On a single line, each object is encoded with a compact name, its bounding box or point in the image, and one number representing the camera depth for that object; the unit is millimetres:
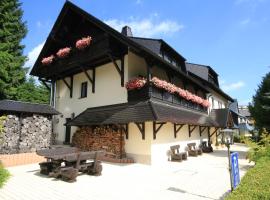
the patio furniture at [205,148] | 13528
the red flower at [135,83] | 9422
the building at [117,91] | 9236
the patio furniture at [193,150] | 11658
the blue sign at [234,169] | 4841
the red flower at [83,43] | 10916
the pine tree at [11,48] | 15744
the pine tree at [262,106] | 12190
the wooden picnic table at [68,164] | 6044
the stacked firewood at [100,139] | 9681
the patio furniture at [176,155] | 9820
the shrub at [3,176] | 5226
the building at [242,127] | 22650
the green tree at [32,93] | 18349
